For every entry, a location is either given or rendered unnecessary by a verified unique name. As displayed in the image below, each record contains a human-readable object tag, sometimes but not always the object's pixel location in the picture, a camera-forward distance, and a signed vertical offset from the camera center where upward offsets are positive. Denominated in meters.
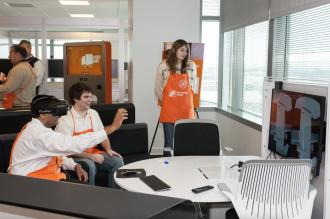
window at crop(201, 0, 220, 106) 6.57 +0.40
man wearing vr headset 2.57 -0.45
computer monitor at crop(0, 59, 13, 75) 6.69 +0.10
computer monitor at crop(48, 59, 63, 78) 6.92 +0.07
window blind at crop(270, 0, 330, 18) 3.56 +0.67
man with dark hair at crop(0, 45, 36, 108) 5.12 -0.15
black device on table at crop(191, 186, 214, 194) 2.34 -0.68
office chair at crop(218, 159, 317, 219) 2.06 -0.62
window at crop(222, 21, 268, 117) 5.01 +0.09
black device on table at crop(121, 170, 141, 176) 2.70 -0.68
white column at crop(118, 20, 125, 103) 6.53 +0.14
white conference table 2.33 -0.69
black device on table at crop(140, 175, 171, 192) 2.40 -0.69
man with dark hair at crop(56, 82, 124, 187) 3.64 -0.50
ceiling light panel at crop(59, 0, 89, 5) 8.94 +1.58
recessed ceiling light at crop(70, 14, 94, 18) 11.52 +1.65
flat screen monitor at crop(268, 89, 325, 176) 2.35 -0.33
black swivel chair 3.55 -0.57
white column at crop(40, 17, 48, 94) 6.54 +0.39
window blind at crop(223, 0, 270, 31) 4.81 +0.84
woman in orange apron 4.79 -0.15
